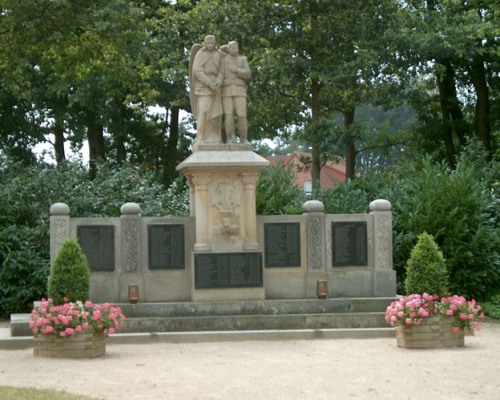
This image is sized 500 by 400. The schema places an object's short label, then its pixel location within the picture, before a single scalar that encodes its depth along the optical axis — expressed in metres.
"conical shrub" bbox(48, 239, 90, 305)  12.80
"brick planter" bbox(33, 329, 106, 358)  12.30
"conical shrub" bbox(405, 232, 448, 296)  13.34
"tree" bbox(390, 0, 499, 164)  25.14
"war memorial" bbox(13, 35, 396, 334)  15.23
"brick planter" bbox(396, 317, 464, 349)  12.99
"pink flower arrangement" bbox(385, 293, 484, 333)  12.90
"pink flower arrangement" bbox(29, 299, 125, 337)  12.20
